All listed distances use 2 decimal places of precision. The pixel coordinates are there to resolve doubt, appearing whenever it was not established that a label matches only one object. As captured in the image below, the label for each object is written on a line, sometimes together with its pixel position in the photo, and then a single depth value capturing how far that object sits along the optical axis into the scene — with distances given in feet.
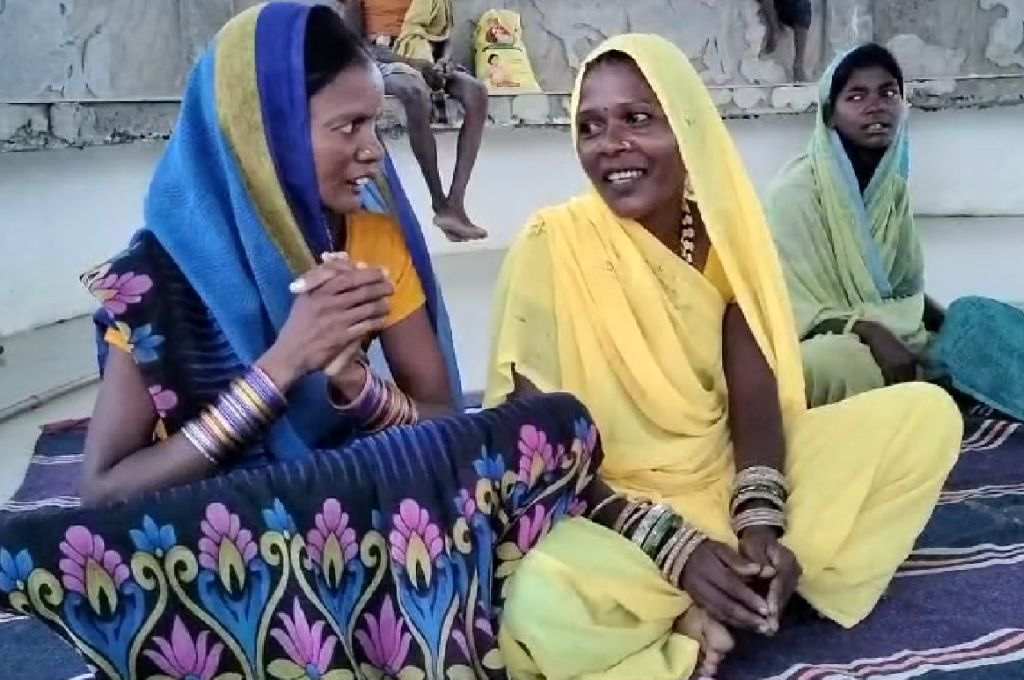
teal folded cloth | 8.05
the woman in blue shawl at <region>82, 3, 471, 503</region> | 4.39
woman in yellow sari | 4.89
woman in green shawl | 8.63
